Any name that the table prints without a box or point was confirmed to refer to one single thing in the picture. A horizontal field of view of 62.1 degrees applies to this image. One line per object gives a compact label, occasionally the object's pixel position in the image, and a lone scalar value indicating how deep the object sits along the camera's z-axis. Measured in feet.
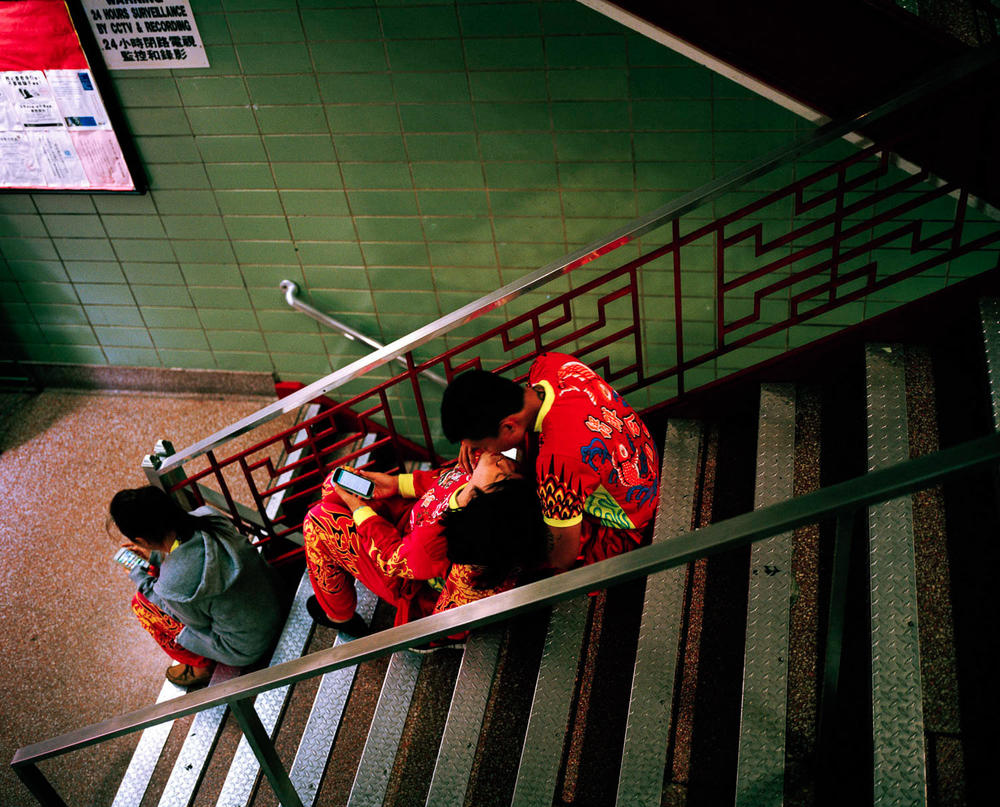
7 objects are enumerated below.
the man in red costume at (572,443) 8.30
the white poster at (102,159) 14.48
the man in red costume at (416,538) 8.72
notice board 13.67
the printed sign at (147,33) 13.06
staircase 7.26
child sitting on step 10.73
